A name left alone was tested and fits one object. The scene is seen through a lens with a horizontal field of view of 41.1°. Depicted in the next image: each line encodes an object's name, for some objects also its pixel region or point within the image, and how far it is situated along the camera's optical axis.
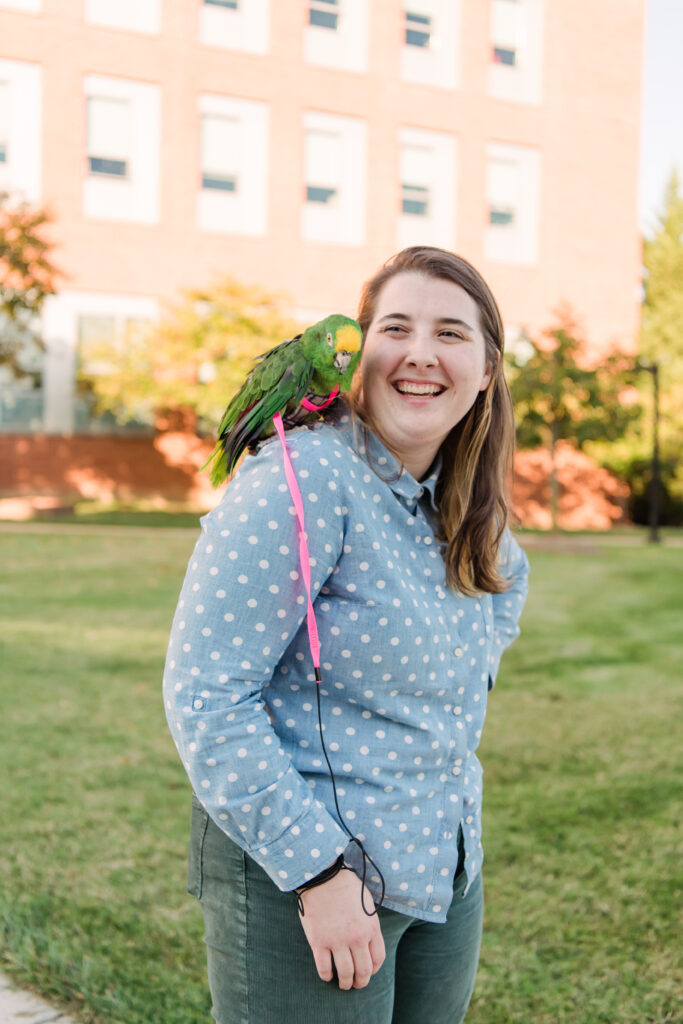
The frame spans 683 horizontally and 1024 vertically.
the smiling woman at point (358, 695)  1.32
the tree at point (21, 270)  15.23
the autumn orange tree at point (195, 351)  17.02
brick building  18.58
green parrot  1.58
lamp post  15.98
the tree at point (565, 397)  15.15
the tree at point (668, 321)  21.28
